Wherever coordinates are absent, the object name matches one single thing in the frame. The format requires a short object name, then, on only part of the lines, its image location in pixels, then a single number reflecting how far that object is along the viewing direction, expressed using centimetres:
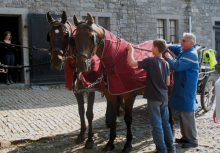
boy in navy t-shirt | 364
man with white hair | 406
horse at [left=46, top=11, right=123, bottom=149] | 374
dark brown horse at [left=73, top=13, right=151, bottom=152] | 329
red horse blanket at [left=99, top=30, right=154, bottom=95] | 368
